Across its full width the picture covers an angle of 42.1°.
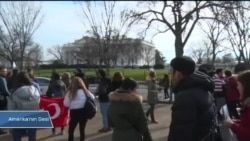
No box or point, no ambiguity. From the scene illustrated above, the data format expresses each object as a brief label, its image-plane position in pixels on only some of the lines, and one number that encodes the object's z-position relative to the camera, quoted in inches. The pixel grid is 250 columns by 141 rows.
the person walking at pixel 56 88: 362.1
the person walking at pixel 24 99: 223.4
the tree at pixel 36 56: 1802.9
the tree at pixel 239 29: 906.2
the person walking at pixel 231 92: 374.5
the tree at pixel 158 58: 3128.9
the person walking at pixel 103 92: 368.6
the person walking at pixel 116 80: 360.0
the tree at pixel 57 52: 2823.0
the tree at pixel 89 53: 1600.2
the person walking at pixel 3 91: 346.8
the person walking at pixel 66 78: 378.0
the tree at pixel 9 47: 1200.3
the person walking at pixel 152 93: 413.8
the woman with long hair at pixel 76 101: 273.0
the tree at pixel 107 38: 927.9
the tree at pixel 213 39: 1255.9
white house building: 2392.3
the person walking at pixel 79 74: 317.2
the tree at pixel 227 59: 2435.7
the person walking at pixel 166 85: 835.3
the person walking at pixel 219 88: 405.3
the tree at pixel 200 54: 2053.4
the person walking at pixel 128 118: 171.5
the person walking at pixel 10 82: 397.0
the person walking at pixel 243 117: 130.3
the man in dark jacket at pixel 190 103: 121.0
